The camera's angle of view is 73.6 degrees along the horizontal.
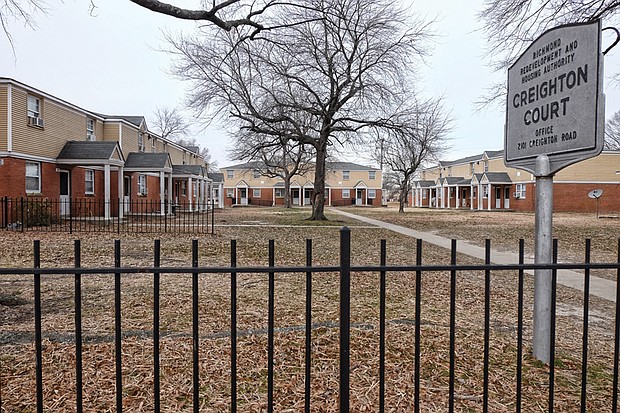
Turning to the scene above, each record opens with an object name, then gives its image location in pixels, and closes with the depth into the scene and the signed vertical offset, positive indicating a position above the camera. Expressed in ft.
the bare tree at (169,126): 238.48 +40.59
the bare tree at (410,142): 73.77 +12.25
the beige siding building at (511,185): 140.15 +5.13
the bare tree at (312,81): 68.33 +20.49
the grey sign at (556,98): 10.88 +2.98
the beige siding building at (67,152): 60.23 +7.80
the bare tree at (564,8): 41.39 +19.39
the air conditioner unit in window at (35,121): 64.04 +11.79
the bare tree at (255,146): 81.92 +11.46
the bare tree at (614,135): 202.44 +31.63
